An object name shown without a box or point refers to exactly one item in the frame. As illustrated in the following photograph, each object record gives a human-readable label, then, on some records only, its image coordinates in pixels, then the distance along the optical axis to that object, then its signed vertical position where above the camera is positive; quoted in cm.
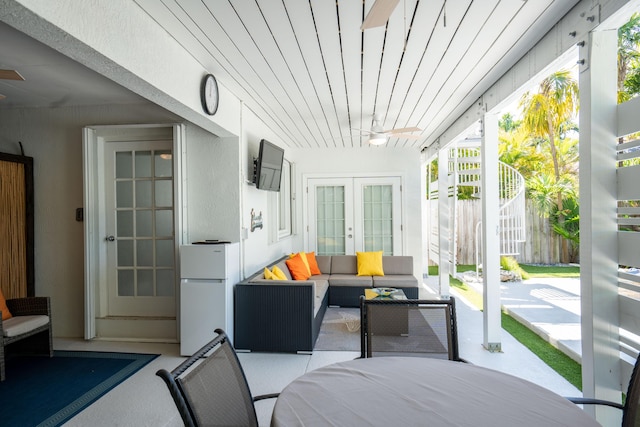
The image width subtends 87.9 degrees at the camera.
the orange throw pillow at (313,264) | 565 -92
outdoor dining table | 106 -67
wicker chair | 307 -102
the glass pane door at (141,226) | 390 -15
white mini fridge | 330 -80
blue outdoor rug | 237 -143
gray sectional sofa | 342 -108
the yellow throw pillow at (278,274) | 398 -75
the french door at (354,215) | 668 -8
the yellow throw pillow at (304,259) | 533 -78
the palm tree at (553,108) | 813 +260
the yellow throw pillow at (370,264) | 555 -90
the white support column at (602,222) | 180 -7
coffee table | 404 -104
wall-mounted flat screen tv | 404 +60
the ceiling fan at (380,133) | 433 +104
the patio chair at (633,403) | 110 -66
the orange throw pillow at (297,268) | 493 -86
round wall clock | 284 +105
